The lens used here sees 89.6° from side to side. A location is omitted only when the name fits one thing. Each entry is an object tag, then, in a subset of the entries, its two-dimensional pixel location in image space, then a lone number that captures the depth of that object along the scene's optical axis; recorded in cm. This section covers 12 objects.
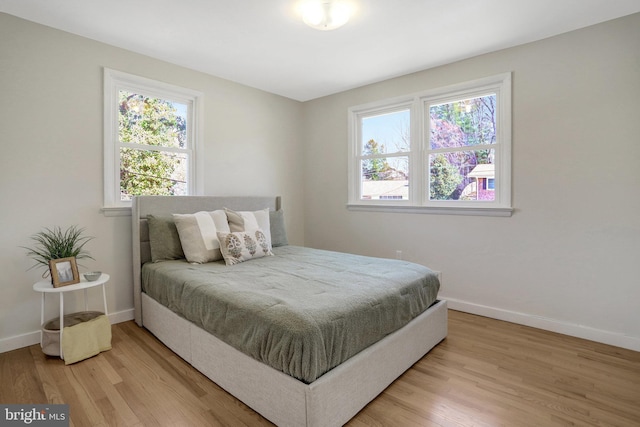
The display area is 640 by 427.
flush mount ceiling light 221
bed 150
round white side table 218
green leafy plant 238
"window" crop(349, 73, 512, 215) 304
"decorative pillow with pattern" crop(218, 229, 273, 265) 271
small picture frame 223
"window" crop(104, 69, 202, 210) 288
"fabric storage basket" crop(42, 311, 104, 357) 224
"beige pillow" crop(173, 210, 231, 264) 272
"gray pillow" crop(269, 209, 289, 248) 356
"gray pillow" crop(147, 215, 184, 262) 278
